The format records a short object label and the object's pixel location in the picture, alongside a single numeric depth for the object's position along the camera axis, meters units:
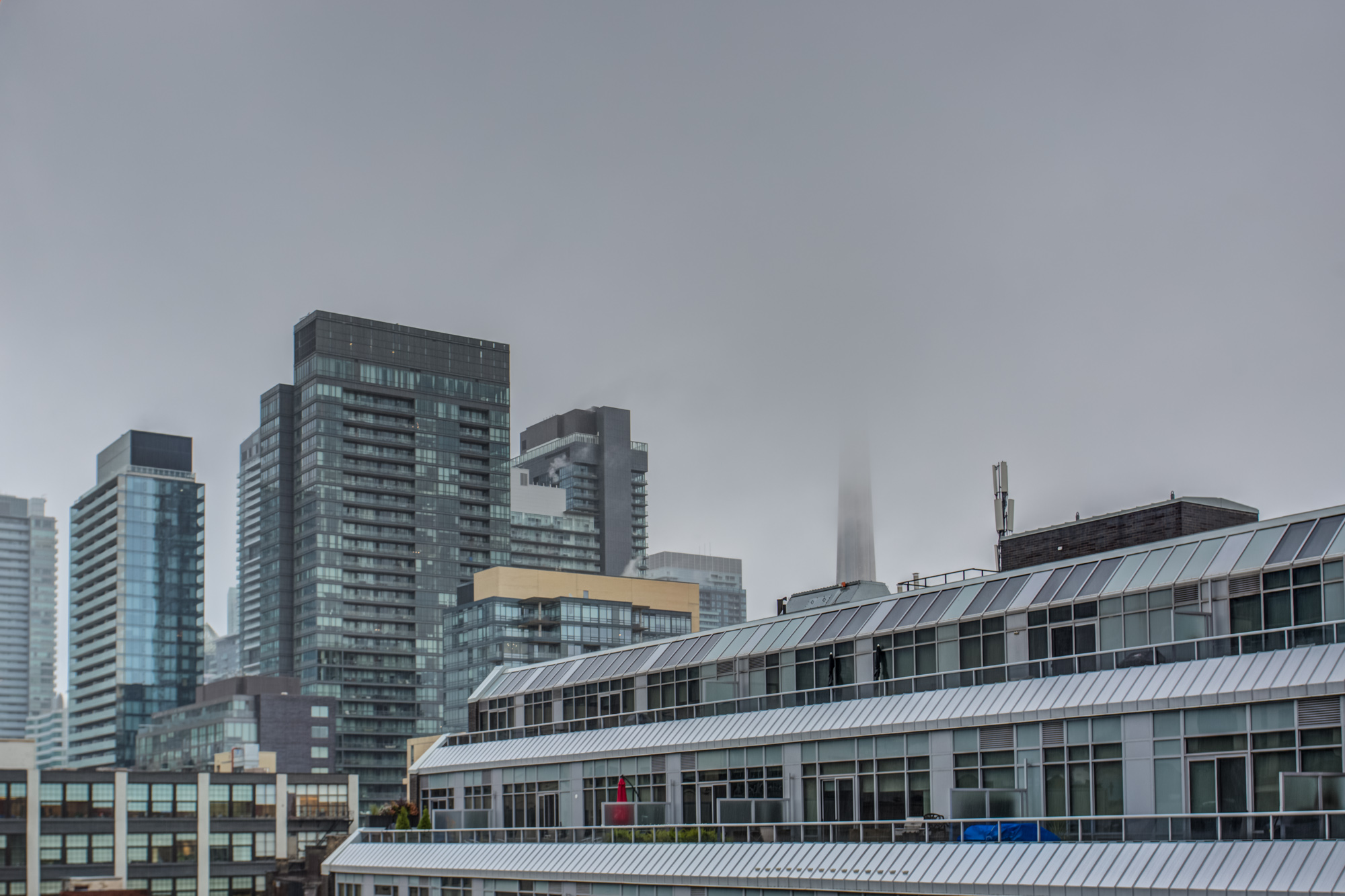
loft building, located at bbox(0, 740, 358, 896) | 124.12
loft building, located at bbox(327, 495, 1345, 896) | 40.00
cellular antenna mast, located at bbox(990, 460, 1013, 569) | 65.81
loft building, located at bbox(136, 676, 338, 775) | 180.00
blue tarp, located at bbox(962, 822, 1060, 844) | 44.03
